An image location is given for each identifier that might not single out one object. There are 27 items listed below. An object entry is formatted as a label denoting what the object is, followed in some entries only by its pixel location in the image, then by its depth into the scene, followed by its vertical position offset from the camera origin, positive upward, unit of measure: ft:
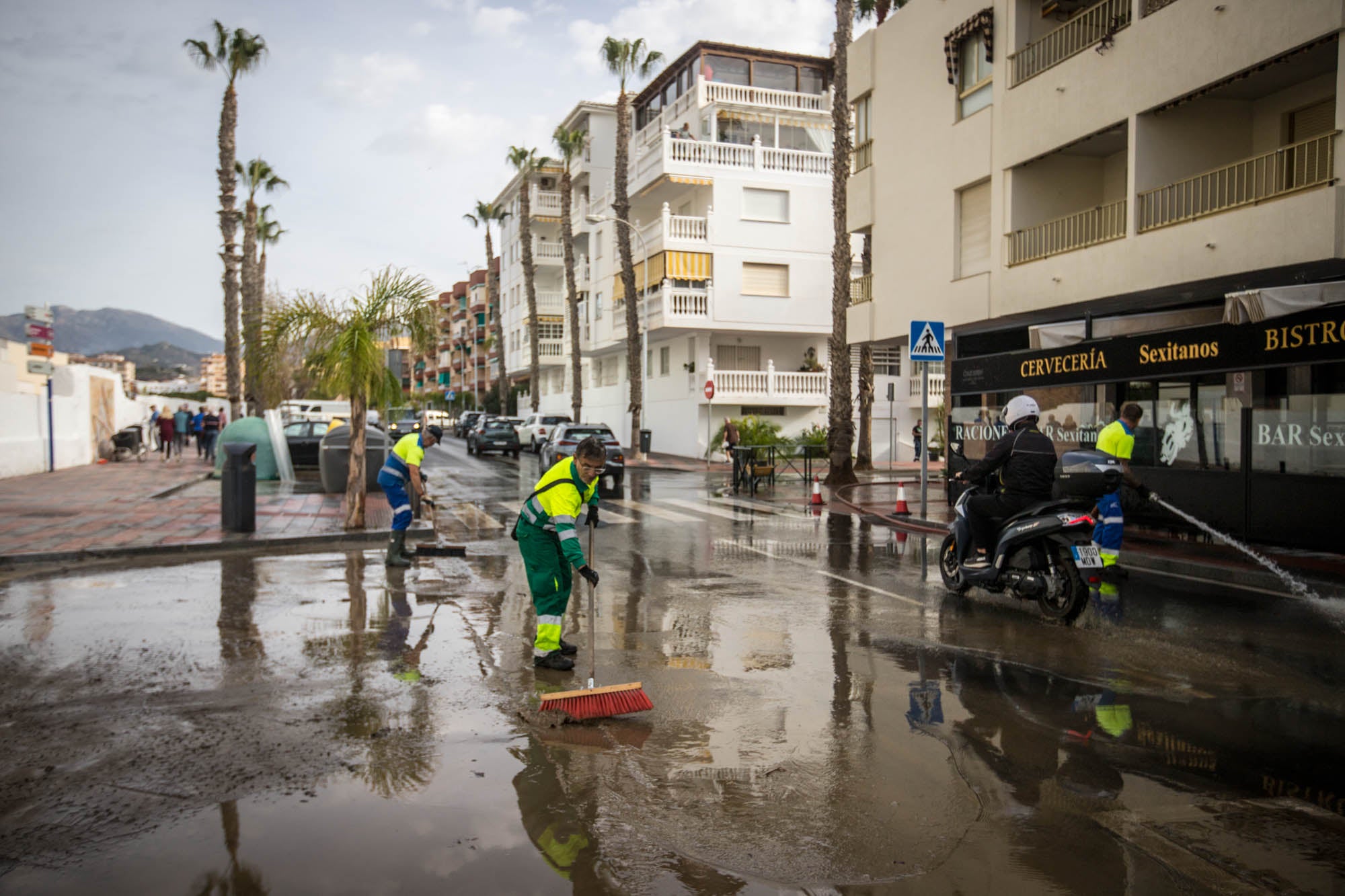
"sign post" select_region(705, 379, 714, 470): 111.86 +0.48
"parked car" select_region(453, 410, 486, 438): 173.88 -1.03
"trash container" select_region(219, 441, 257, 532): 44.86 -3.41
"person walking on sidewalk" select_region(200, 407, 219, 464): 104.05 -1.30
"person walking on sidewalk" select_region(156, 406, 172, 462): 110.22 -1.71
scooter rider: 27.91 -1.44
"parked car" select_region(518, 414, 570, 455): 130.62 -1.93
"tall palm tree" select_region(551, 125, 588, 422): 146.92 +25.80
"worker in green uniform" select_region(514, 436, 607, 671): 20.95 -2.57
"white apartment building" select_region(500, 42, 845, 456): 122.21 +21.70
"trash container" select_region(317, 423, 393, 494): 67.10 -2.91
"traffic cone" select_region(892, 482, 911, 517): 54.49 -5.21
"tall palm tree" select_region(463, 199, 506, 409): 222.89 +44.74
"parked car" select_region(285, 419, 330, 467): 88.28 -2.19
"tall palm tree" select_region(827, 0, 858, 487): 76.38 +10.42
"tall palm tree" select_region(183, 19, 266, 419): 104.73 +32.00
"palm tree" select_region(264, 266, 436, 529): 46.55 +3.65
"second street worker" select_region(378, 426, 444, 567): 36.63 -2.37
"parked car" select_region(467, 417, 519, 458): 127.54 -2.79
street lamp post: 125.90 +11.35
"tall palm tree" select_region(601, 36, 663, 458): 124.16 +30.19
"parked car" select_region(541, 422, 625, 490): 72.95 -2.59
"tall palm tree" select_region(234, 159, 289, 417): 115.65 +23.20
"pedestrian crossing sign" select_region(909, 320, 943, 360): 49.70 +3.55
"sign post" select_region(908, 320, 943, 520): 49.70 +3.42
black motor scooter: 25.86 -3.81
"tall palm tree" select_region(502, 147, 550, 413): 174.29 +32.35
